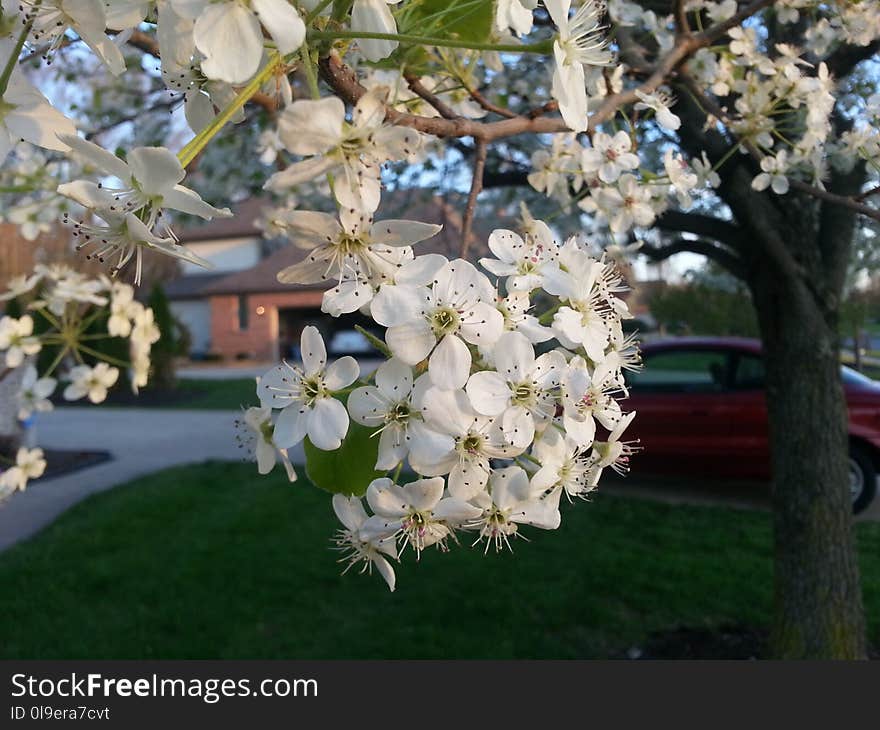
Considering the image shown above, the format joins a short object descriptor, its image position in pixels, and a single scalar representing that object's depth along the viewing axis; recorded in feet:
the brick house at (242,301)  75.77
